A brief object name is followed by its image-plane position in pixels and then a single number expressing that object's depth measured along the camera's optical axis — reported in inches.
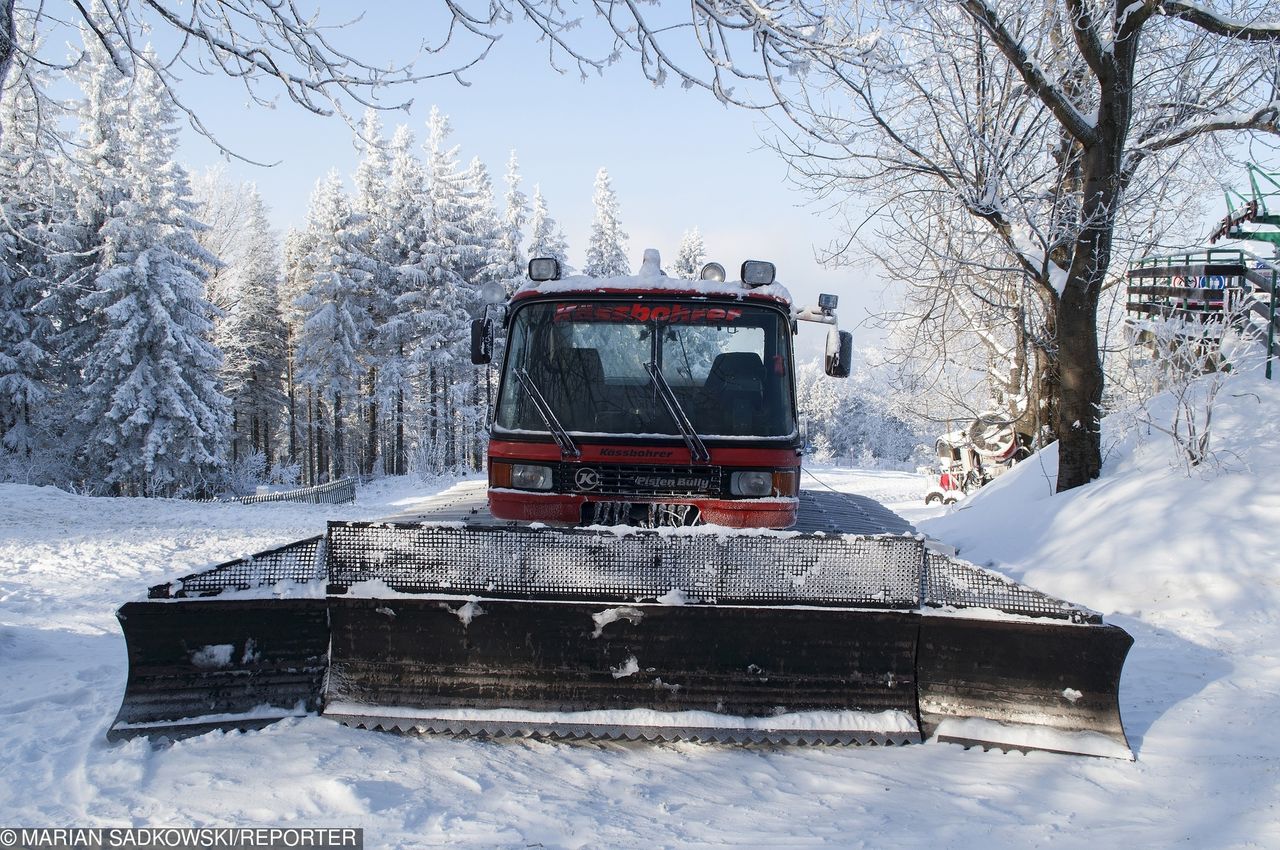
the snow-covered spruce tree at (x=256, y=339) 1707.7
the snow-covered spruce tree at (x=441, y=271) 1531.7
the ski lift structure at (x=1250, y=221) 524.7
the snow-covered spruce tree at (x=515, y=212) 1791.5
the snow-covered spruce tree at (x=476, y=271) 1563.7
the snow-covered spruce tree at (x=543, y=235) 1835.6
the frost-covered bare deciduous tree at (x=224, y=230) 1583.4
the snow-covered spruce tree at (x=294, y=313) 1834.4
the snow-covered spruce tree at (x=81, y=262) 1021.2
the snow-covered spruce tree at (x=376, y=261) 1571.1
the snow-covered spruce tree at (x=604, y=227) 1861.5
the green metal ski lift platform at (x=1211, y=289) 363.6
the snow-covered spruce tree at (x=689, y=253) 2033.7
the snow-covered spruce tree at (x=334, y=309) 1514.5
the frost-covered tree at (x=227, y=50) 191.2
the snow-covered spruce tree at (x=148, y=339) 1087.0
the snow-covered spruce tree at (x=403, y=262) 1537.9
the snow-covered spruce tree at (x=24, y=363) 1117.7
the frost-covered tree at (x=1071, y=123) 351.3
